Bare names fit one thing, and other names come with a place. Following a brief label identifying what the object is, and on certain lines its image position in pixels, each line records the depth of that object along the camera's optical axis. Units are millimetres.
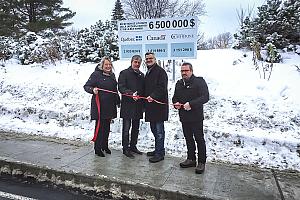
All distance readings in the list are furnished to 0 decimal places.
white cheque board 8266
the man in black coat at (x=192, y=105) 4845
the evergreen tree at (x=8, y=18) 21250
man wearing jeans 5258
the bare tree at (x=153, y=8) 21484
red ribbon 5313
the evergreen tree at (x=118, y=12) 27166
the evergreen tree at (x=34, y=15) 21703
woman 5543
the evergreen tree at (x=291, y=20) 10195
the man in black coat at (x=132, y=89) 5445
